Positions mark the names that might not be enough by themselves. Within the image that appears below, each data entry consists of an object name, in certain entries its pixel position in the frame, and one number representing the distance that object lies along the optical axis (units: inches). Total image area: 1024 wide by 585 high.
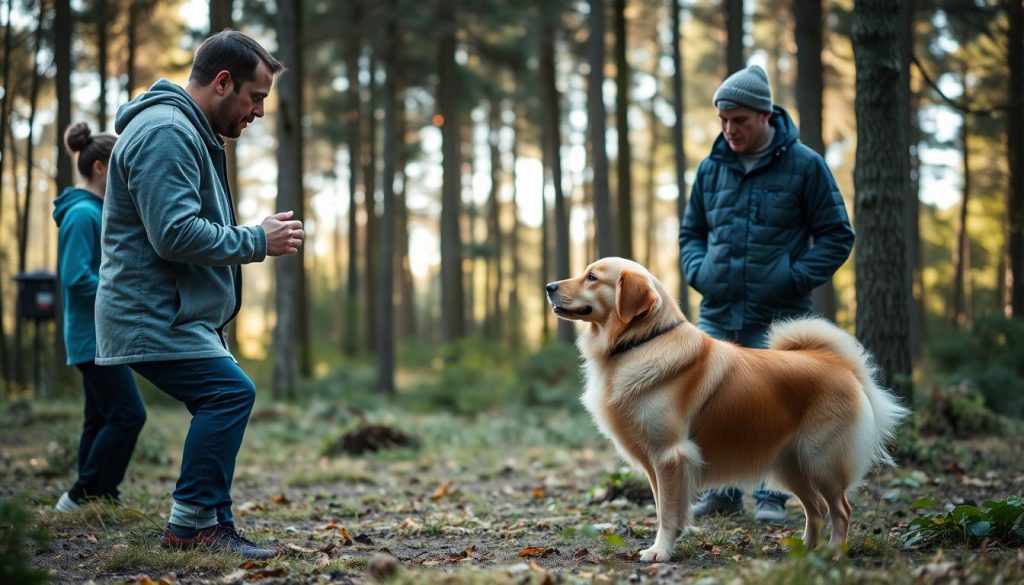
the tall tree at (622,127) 665.0
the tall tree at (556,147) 786.5
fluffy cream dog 167.2
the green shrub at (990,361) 433.7
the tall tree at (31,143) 587.5
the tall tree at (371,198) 838.5
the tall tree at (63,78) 538.0
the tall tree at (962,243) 871.1
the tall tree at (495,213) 1146.9
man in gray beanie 200.8
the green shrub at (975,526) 165.0
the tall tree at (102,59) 679.1
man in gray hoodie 152.7
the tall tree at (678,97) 674.2
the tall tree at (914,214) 498.9
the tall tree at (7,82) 551.0
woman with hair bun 209.3
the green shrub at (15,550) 104.3
